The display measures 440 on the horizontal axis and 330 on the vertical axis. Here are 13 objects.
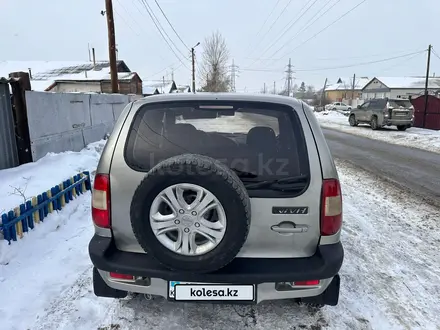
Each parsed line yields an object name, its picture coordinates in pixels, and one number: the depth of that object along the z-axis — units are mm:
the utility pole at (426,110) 19161
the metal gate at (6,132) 6086
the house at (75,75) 36750
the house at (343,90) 96375
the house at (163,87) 50081
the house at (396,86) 73250
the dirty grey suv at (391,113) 18109
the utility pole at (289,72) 77850
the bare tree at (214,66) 45781
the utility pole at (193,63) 45250
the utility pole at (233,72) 78925
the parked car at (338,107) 51806
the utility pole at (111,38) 13719
